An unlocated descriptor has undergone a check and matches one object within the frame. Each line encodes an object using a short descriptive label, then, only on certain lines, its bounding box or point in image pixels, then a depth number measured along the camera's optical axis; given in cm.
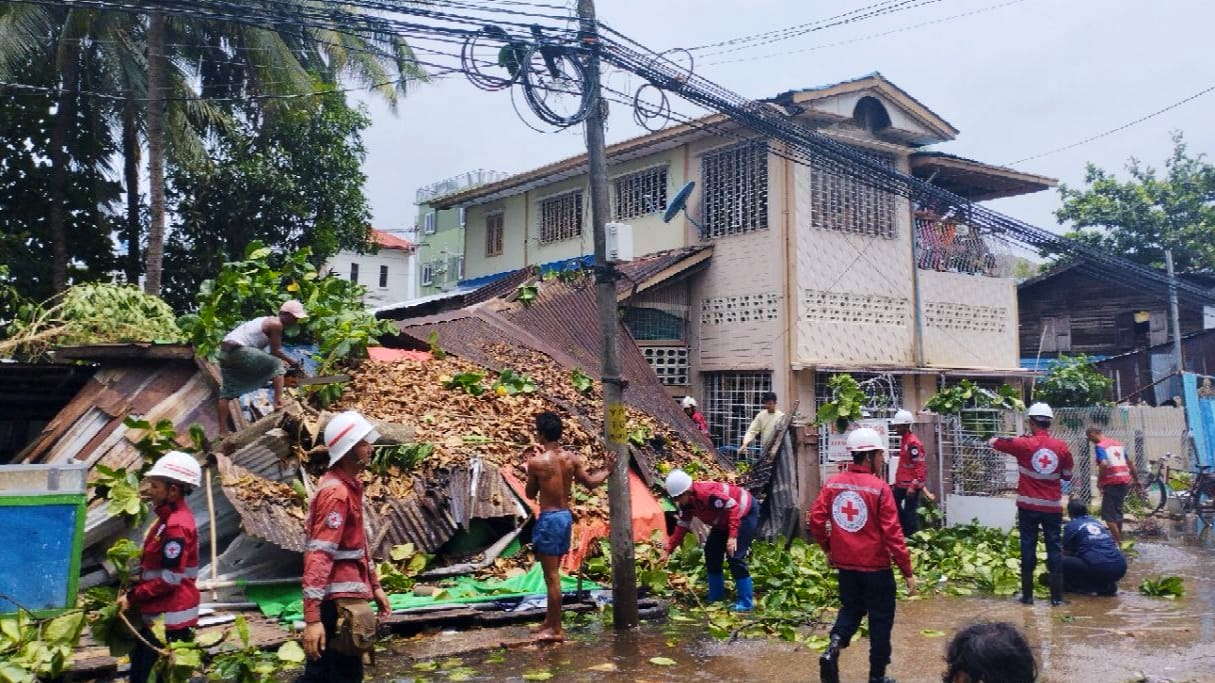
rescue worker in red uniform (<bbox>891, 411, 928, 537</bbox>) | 1095
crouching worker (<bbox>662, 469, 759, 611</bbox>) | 780
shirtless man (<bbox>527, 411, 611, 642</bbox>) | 686
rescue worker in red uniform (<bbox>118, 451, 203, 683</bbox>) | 466
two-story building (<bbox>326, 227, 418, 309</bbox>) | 4700
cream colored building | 1550
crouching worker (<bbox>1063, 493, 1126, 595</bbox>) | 890
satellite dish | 1664
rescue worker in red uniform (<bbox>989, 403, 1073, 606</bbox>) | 821
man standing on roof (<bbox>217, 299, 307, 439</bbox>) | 863
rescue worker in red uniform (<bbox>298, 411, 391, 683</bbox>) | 423
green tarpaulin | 714
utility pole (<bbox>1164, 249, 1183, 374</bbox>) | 2062
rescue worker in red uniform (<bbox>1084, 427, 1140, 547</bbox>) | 1179
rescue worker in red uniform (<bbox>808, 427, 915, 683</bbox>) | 563
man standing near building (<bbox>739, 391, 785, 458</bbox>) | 1314
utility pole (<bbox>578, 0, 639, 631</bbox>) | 734
